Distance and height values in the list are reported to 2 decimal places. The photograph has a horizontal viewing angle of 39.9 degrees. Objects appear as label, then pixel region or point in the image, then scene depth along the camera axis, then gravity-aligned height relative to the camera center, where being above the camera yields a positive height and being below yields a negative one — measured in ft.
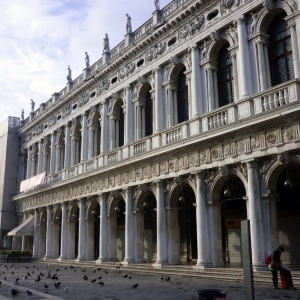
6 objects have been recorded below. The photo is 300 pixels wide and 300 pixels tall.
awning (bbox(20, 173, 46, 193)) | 104.21 +17.47
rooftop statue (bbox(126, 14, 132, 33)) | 76.88 +40.34
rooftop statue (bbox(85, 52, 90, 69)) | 92.93 +41.35
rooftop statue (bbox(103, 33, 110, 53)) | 84.69 +41.15
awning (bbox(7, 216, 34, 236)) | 103.48 +5.23
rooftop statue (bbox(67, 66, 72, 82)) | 100.55 +41.43
